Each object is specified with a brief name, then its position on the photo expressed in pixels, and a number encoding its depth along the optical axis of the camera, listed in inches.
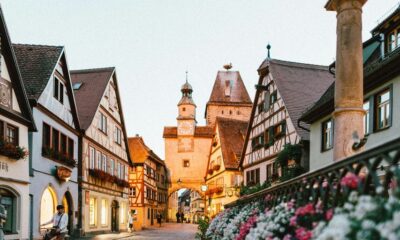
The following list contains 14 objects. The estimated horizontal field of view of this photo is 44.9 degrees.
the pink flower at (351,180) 126.6
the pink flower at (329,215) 133.2
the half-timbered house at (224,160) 1689.2
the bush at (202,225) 585.3
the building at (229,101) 2898.6
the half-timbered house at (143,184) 1845.5
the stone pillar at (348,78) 259.1
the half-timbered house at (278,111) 994.7
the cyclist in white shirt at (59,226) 504.4
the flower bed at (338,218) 100.3
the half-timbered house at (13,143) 629.0
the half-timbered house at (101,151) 1059.9
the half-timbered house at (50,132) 756.6
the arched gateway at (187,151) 2586.1
